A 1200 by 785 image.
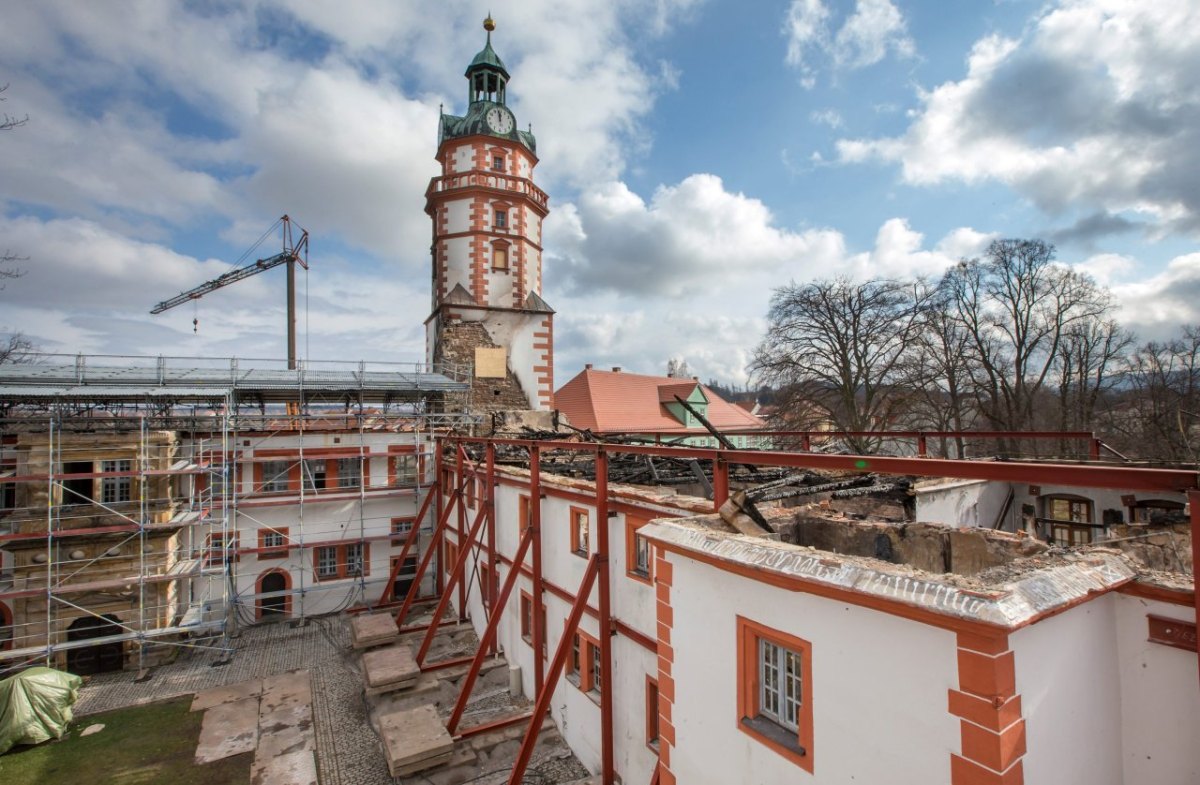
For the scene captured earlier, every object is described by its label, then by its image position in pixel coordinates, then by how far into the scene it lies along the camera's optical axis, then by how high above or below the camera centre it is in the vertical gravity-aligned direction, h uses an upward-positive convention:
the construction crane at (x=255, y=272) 39.09 +10.23
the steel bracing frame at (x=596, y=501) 3.29 -2.22
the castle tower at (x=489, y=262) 24.67 +6.71
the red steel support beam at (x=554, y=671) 9.19 -4.46
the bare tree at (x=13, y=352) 29.00 +3.49
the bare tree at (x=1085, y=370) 24.56 +1.35
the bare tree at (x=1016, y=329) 24.34 +3.19
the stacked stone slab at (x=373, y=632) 16.03 -6.41
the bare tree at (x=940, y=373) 22.83 +1.20
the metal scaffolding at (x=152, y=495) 15.71 -2.60
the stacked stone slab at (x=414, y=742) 10.25 -6.29
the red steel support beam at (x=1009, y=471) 2.95 -0.45
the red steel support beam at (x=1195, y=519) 2.87 -0.62
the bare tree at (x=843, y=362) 23.09 +1.83
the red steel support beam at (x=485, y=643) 11.36 -4.95
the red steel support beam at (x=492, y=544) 14.76 -3.59
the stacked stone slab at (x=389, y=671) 13.37 -6.39
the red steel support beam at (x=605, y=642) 9.55 -4.06
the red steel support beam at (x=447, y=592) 14.60 -4.76
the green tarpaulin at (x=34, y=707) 12.25 -6.57
